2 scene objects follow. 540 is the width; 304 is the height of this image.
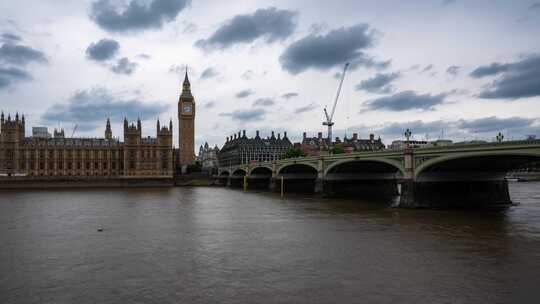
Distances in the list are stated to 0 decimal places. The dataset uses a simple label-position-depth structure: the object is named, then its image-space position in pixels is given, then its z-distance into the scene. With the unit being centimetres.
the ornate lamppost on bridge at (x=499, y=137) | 3520
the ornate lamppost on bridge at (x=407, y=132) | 4309
